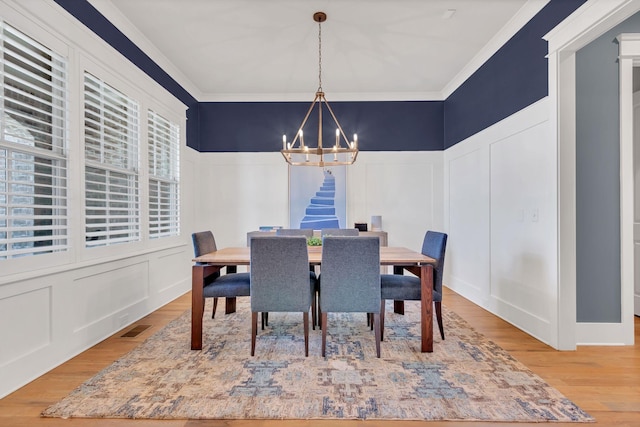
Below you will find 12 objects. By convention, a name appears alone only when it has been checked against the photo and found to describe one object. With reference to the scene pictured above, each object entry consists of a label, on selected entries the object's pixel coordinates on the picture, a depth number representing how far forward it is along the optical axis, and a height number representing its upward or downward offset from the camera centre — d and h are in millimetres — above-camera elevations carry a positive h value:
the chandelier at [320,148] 2979 +605
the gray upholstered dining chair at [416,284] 2641 -592
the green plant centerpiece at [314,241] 3309 -292
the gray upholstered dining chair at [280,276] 2428 -472
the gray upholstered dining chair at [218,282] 2736 -589
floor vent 2904 -1062
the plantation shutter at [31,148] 1968 +438
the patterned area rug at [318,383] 1793 -1077
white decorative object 4961 -166
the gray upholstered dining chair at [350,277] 2402 -479
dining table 2535 -507
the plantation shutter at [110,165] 2695 +446
